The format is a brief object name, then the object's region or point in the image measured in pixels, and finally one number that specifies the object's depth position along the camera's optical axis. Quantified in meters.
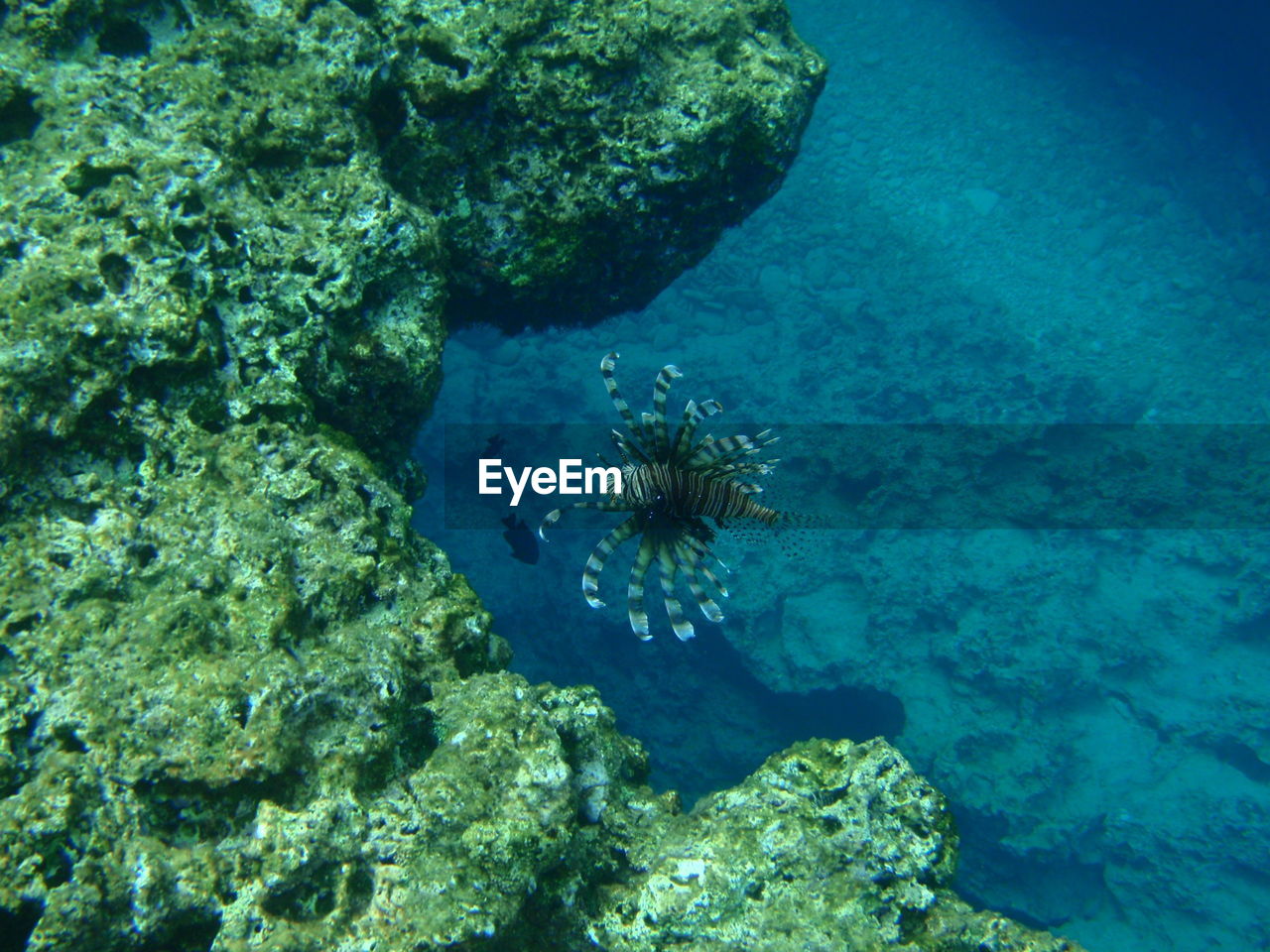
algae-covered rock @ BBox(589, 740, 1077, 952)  3.06
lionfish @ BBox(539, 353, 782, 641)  3.81
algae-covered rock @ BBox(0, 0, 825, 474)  3.17
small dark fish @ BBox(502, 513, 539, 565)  7.49
